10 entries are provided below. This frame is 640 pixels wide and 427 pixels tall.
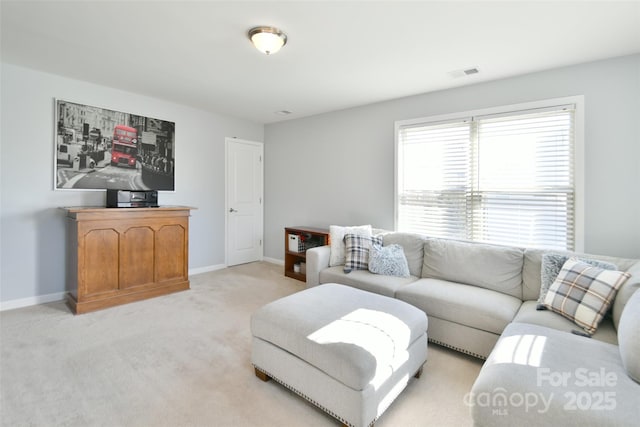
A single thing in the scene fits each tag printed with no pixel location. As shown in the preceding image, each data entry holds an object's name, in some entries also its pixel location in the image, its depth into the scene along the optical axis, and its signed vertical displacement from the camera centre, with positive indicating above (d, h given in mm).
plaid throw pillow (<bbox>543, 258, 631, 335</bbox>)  1929 -532
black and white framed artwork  3455 +769
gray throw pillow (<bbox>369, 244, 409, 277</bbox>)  3096 -505
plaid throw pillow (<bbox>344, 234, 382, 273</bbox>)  3273 -420
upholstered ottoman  1568 -778
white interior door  5121 +194
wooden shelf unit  4422 -462
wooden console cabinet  3154 -484
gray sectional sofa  1373 -710
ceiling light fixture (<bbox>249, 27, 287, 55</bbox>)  2289 +1317
